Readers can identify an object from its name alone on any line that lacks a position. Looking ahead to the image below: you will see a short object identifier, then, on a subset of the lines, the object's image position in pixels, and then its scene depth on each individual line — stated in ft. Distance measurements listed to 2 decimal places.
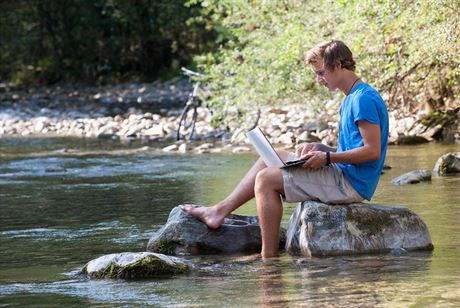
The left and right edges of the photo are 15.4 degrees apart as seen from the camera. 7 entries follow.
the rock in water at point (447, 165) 61.56
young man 35.98
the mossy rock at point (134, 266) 34.33
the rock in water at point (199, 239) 39.76
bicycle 97.22
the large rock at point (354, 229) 36.72
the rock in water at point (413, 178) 58.06
